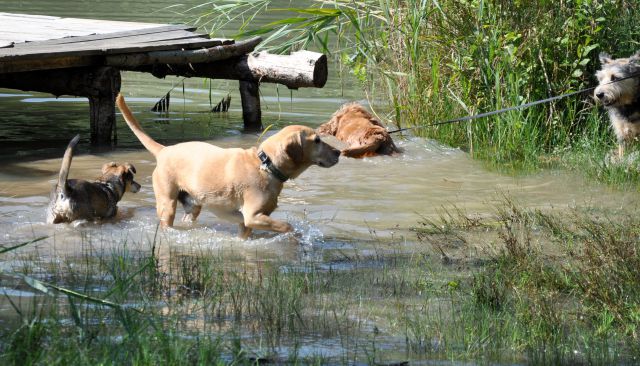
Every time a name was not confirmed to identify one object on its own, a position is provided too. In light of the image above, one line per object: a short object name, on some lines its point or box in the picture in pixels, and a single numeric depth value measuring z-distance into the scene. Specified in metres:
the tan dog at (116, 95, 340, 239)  7.05
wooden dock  10.62
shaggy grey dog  10.08
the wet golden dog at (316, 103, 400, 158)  10.66
